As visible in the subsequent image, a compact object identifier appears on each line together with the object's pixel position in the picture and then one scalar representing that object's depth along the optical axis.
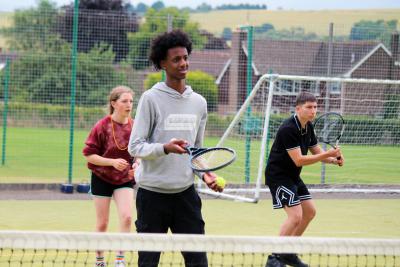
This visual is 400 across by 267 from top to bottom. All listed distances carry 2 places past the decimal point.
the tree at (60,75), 16.88
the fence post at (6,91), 17.23
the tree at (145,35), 16.41
